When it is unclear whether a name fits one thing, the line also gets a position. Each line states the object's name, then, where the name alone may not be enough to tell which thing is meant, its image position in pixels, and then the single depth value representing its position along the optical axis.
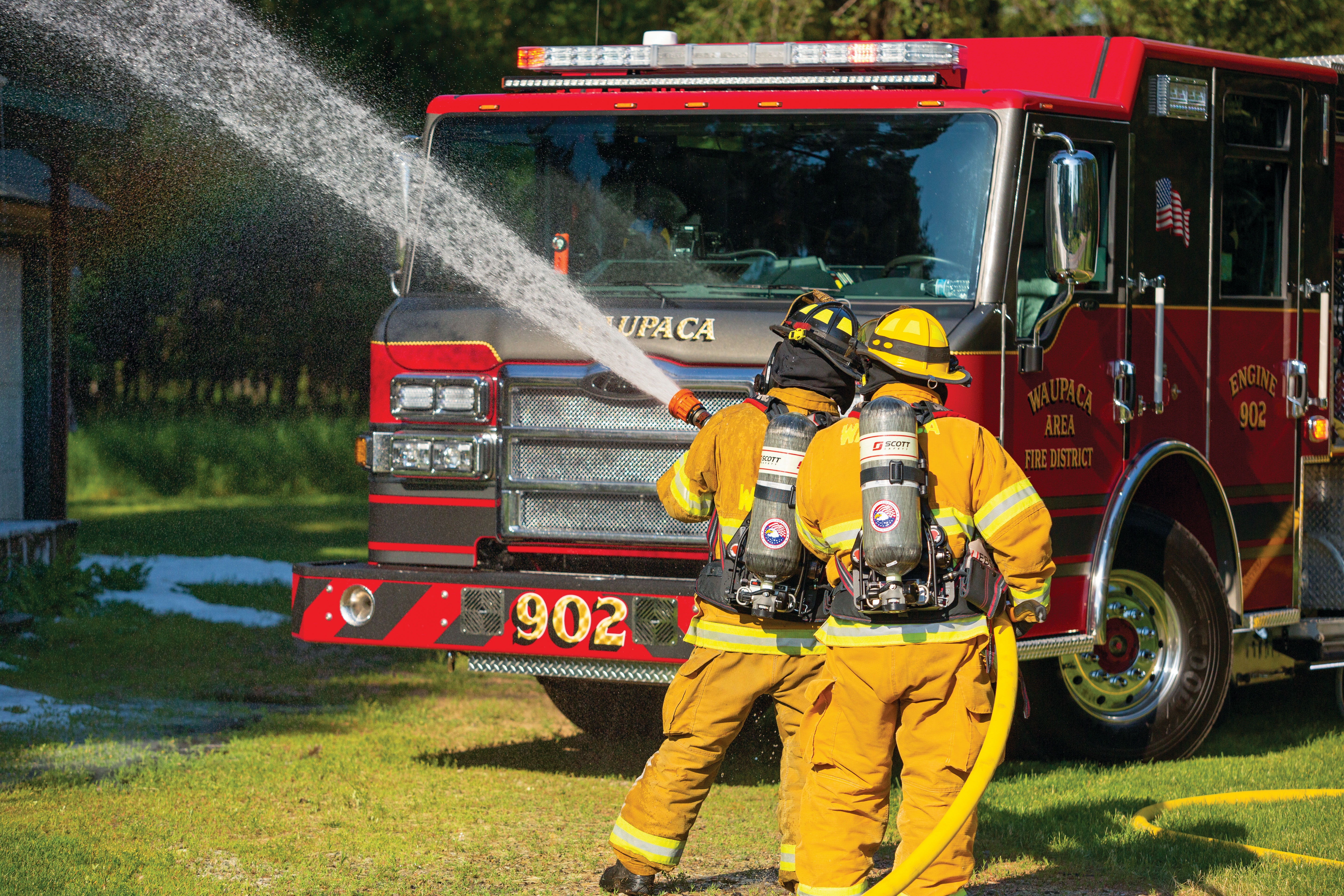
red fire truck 12.41
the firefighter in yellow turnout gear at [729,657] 9.93
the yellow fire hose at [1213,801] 11.69
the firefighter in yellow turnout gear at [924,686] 8.66
